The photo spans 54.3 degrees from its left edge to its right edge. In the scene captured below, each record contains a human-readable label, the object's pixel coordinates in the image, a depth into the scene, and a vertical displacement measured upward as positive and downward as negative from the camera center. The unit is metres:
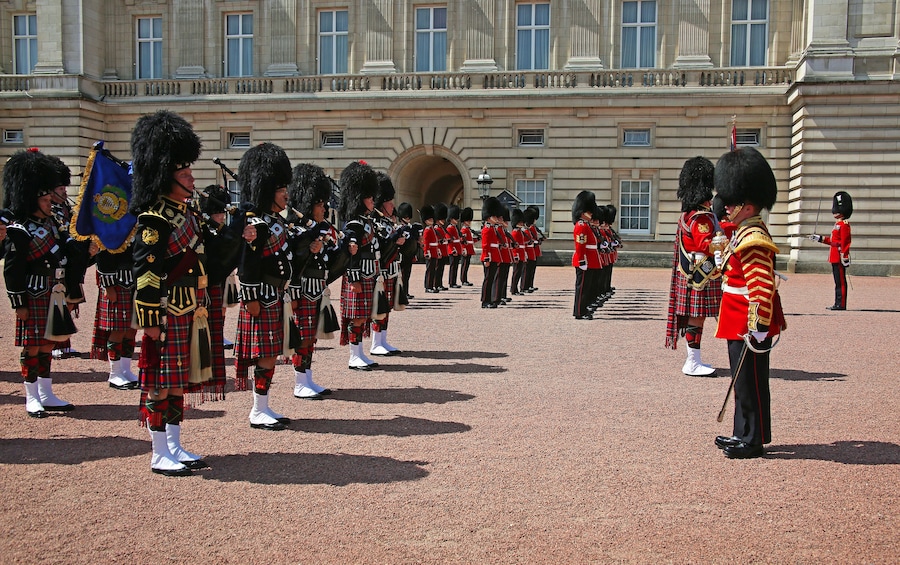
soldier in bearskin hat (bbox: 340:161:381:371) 8.45 -0.40
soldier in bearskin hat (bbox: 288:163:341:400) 6.70 -0.31
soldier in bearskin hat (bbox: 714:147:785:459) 5.31 -0.46
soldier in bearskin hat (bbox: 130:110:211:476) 4.96 -0.36
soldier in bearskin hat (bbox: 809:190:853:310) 14.66 -0.32
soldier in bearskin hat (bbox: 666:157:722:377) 8.12 -0.46
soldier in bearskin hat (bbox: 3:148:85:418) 6.61 -0.46
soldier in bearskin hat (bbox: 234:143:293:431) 5.93 -0.41
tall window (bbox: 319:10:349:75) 29.28 +5.92
